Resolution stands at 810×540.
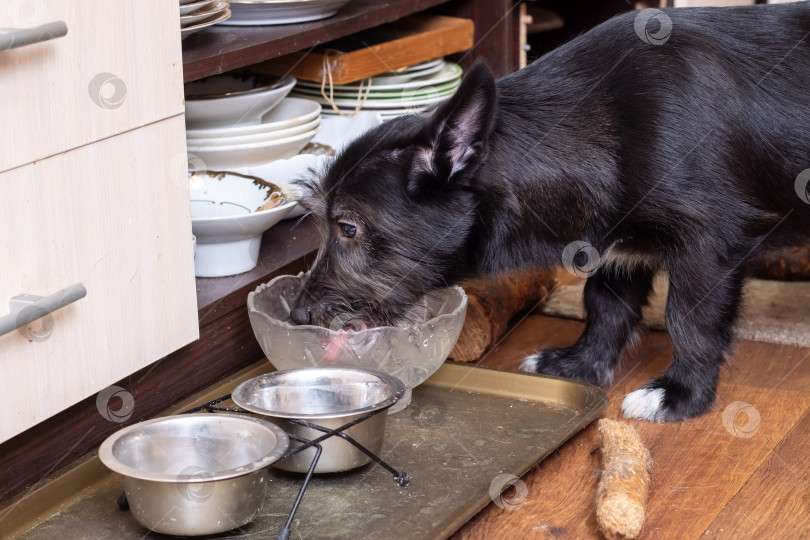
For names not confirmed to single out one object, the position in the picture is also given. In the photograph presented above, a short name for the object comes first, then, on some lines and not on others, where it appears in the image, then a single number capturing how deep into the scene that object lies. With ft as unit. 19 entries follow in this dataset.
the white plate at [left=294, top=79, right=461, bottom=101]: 9.43
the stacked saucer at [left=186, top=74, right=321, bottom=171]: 7.88
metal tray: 5.48
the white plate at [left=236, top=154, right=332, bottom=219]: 8.23
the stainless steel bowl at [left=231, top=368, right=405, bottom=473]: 5.73
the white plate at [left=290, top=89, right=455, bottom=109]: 9.39
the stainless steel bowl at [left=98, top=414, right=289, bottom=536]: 4.97
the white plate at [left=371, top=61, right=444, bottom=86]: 9.50
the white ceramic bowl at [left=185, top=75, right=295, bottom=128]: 7.81
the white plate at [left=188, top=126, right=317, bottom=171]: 7.96
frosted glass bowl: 6.65
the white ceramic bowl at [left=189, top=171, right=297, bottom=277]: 7.15
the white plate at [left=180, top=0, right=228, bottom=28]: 6.66
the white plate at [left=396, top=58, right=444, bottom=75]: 9.61
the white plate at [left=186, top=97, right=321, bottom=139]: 7.89
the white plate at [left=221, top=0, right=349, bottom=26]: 7.73
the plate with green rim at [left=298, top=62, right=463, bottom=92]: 9.42
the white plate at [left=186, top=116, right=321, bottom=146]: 7.91
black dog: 6.53
